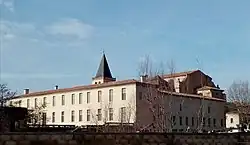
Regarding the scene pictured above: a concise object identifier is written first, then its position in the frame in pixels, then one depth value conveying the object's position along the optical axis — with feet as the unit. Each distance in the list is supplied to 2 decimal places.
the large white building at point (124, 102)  207.33
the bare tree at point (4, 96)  106.42
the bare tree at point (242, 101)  222.69
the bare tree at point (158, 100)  120.02
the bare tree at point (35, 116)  127.58
